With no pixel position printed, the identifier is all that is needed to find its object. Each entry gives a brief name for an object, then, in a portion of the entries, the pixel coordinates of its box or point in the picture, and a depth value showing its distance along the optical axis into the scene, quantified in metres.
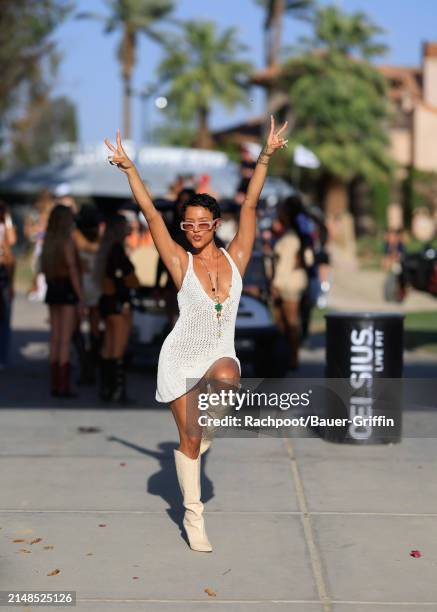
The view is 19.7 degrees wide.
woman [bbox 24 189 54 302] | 16.12
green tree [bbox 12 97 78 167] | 106.17
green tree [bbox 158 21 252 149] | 66.25
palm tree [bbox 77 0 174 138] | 64.56
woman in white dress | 6.09
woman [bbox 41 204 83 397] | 11.12
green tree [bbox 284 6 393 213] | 54.38
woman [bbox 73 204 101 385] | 11.90
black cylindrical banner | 9.09
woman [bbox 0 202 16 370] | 12.75
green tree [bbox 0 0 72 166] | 31.81
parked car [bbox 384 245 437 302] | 14.84
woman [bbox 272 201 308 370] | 13.16
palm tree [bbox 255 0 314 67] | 58.31
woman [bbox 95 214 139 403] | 10.84
